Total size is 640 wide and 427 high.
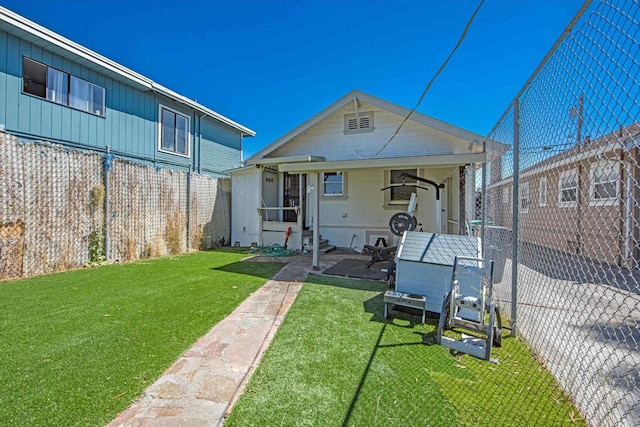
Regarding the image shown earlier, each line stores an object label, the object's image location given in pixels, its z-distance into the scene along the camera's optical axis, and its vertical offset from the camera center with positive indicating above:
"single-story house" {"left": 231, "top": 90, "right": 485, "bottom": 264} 8.71 +1.28
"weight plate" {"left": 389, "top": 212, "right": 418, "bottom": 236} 6.64 -0.20
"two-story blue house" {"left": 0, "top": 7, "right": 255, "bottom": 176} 7.05 +3.33
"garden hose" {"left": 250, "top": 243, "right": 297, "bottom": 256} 9.28 -1.26
